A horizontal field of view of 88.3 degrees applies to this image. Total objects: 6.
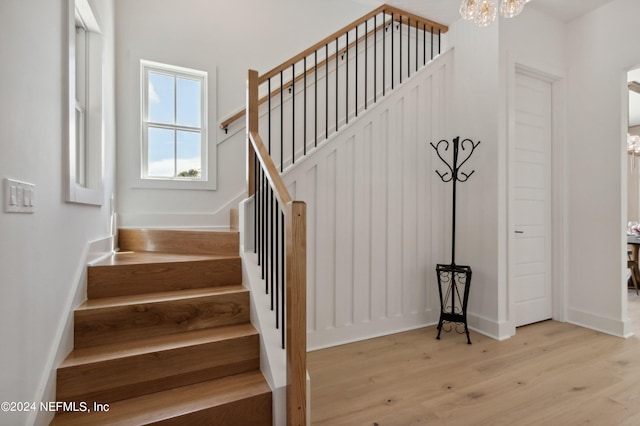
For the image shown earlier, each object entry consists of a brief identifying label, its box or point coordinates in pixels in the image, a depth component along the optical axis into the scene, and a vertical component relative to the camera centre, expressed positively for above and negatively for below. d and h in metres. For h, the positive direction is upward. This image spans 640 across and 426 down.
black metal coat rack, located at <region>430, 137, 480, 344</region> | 2.99 -0.61
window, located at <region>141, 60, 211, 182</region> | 3.38 +0.95
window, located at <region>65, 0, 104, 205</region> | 2.38 +0.85
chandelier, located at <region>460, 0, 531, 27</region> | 2.08 +1.33
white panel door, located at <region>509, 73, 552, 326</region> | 3.28 +0.13
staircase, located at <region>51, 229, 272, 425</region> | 1.58 -0.72
